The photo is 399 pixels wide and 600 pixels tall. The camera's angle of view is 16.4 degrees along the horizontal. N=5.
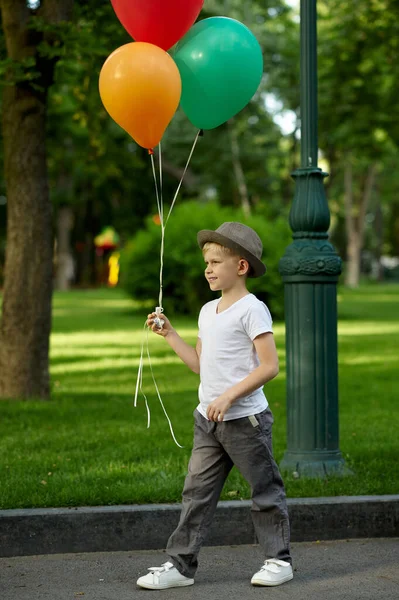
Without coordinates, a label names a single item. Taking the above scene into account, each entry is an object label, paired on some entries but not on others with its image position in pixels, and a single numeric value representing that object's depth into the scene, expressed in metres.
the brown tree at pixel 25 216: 12.22
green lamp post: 8.07
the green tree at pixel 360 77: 25.66
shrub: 28.93
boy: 5.84
